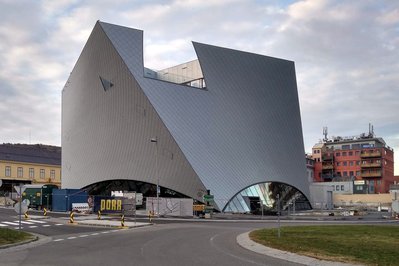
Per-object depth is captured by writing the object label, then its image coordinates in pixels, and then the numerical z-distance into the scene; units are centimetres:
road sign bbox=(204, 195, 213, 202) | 4703
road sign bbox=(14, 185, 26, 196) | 2535
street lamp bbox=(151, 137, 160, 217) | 5594
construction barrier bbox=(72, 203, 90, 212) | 5141
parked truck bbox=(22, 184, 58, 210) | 5872
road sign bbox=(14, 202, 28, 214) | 2481
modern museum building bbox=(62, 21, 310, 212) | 5500
